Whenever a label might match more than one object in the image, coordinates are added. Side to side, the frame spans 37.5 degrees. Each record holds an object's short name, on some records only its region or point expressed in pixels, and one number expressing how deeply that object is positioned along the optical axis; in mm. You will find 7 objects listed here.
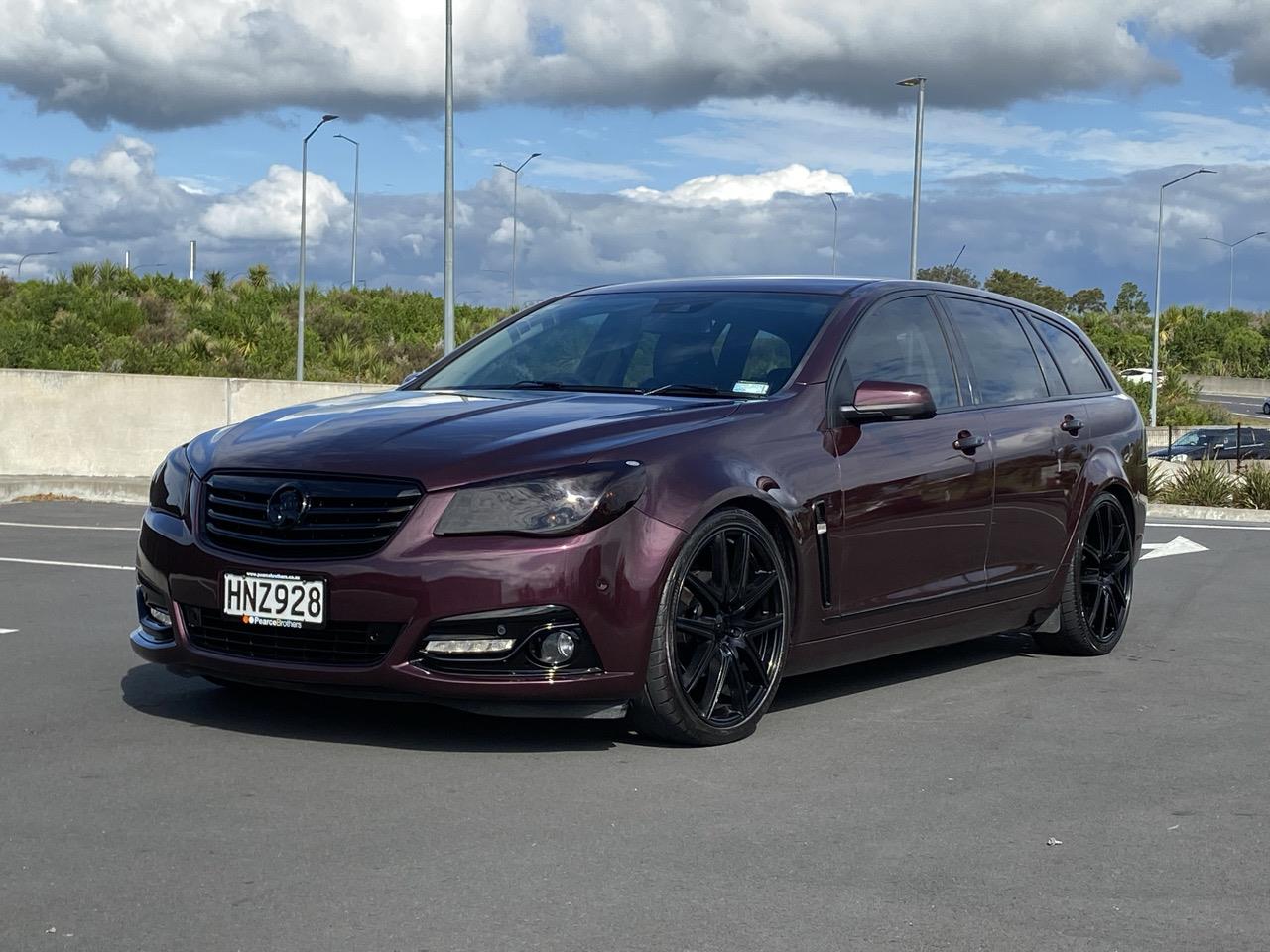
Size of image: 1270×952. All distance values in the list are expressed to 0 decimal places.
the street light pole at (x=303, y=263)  43469
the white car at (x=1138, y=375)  67219
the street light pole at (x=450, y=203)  25516
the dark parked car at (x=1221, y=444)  42844
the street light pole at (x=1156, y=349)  56812
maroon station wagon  5727
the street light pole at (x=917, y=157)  37906
